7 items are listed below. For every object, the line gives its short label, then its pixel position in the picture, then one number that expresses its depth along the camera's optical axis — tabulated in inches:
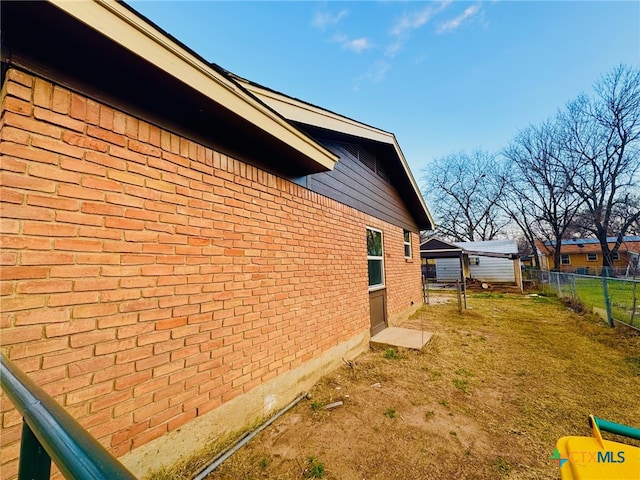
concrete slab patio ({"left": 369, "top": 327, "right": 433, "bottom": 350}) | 217.0
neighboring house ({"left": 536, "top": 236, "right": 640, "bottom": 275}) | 1384.1
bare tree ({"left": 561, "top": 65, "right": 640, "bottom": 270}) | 705.0
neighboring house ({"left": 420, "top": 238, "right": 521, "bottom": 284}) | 745.0
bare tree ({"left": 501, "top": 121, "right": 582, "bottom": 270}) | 854.5
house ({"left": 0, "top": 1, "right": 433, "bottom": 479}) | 63.9
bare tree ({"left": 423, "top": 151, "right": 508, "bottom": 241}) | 1202.6
